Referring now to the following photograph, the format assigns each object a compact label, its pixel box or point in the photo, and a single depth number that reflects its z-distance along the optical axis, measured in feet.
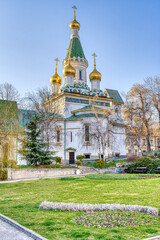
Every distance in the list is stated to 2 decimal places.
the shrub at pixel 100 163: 83.41
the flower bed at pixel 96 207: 18.74
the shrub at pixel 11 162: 57.03
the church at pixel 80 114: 98.25
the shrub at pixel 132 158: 89.74
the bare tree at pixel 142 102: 112.92
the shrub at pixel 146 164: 56.69
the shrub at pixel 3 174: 55.98
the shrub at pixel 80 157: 92.89
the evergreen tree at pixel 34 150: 69.26
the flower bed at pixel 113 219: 15.60
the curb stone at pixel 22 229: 13.48
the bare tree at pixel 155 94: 114.11
